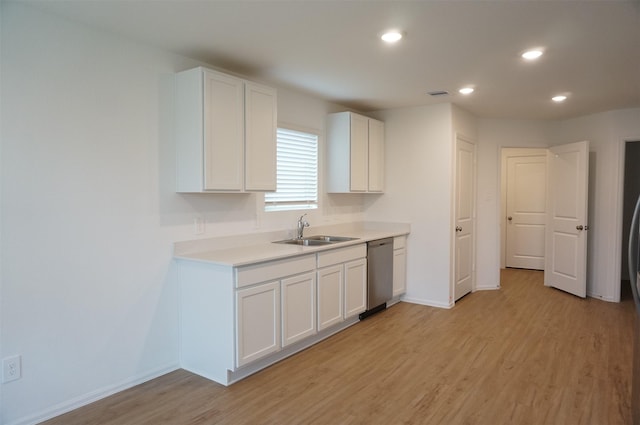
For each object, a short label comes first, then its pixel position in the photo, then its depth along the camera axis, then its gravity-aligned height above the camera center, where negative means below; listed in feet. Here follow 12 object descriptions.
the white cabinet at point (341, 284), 12.08 -2.64
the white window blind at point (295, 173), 13.56 +0.94
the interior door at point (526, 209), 23.71 -0.56
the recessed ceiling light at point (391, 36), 8.91 +3.60
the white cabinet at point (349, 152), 15.15 +1.78
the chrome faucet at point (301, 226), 13.83 -0.89
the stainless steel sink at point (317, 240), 13.46 -1.38
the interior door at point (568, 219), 17.47 -0.87
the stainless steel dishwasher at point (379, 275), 14.38 -2.70
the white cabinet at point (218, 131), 9.86 +1.71
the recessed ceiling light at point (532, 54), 9.96 +3.58
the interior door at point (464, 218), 16.76 -0.78
